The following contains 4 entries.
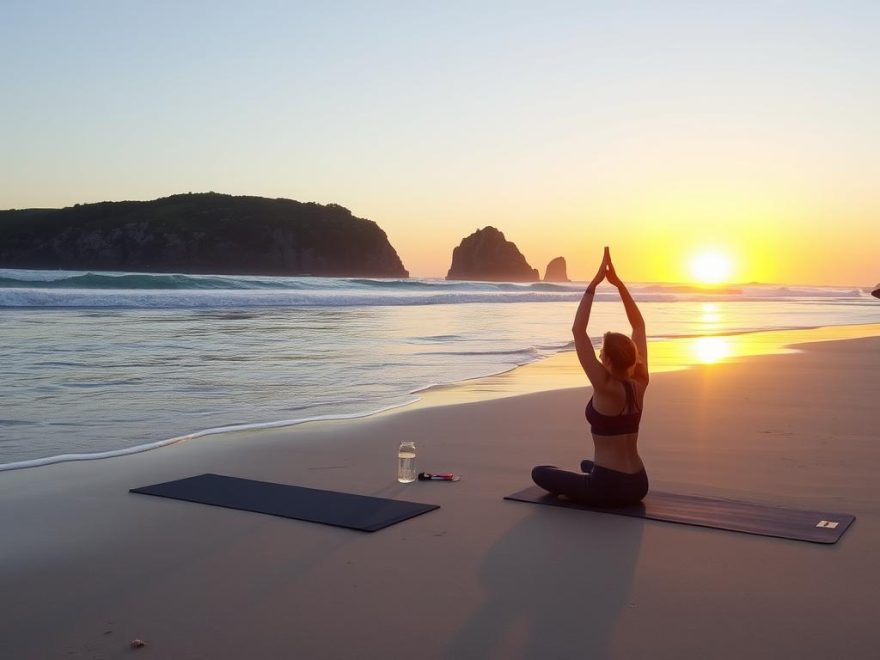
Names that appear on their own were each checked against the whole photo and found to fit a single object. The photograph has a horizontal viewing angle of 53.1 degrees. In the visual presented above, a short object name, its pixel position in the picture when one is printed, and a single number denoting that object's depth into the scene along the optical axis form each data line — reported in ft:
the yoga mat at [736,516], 17.92
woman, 18.92
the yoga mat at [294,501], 18.90
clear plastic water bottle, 22.53
